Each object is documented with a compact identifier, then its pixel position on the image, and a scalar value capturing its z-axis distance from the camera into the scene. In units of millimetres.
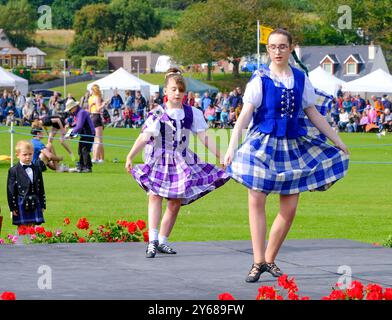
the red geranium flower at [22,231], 12737
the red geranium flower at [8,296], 7598
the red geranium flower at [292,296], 7973
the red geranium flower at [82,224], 13078
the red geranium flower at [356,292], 7855
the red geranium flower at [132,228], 13008
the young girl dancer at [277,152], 9859
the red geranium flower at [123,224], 13163
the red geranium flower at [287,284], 8227
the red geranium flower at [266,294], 7852
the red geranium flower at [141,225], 12898
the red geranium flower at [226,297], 7617
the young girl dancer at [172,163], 11664
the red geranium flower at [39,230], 12578
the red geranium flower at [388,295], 7812
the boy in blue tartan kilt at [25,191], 13961
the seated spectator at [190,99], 49059
